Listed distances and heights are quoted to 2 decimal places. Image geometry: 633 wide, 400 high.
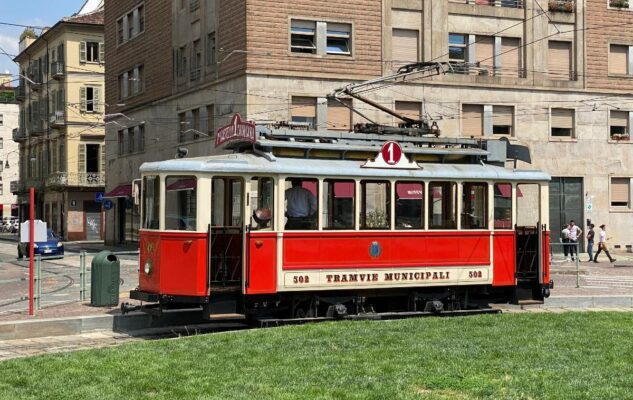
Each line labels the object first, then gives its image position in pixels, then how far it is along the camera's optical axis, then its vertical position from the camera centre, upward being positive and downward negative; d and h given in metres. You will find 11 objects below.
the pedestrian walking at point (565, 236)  33.16 -1.06
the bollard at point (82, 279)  16.56 -1.33
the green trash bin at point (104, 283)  15.45 -1.31
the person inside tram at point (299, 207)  13.32 +0.03
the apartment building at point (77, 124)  61.31 +6.06
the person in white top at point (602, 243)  31.96 -1.30
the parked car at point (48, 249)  36.03 -1.64
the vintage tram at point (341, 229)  12.90 -0.33
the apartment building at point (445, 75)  34.41 +5.68
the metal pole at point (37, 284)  14.87 -1.28
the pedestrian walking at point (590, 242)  34.47 -1.36
